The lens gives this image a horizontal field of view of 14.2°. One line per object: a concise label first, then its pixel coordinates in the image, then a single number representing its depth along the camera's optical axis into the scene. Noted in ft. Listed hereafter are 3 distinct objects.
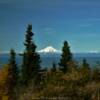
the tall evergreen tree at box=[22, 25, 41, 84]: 139.13
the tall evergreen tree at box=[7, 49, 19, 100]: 128.44
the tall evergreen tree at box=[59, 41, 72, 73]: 152.15
